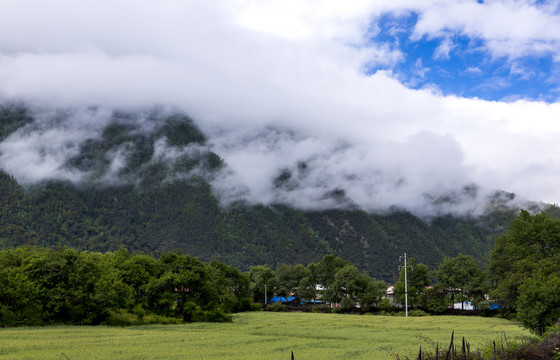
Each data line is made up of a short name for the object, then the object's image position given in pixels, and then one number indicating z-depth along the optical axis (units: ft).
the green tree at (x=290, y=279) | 440.04
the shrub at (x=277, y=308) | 371.56
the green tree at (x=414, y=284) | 333.42
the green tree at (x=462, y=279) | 329.31
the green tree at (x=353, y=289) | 346.74
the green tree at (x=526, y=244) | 233.14
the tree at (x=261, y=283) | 420.19
